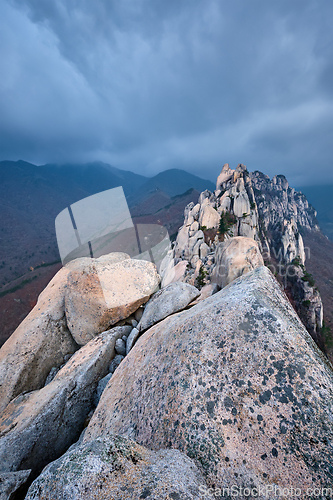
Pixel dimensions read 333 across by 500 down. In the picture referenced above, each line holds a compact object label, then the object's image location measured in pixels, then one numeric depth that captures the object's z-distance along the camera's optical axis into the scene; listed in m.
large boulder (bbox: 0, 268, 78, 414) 7.15
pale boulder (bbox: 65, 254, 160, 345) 8.29
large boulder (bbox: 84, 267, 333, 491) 2.67
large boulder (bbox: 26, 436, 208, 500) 2.11
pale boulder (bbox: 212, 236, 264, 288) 10.27
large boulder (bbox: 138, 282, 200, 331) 7.27
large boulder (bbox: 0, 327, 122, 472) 5.01
